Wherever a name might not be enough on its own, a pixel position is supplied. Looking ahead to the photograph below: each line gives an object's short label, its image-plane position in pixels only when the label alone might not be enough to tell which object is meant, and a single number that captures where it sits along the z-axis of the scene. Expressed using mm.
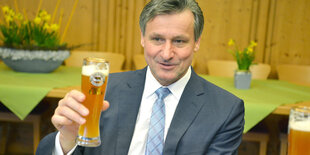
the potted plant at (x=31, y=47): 3033
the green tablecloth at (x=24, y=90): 2516
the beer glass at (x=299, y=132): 1007
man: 1500
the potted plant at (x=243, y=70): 2875
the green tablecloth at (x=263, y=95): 2381
